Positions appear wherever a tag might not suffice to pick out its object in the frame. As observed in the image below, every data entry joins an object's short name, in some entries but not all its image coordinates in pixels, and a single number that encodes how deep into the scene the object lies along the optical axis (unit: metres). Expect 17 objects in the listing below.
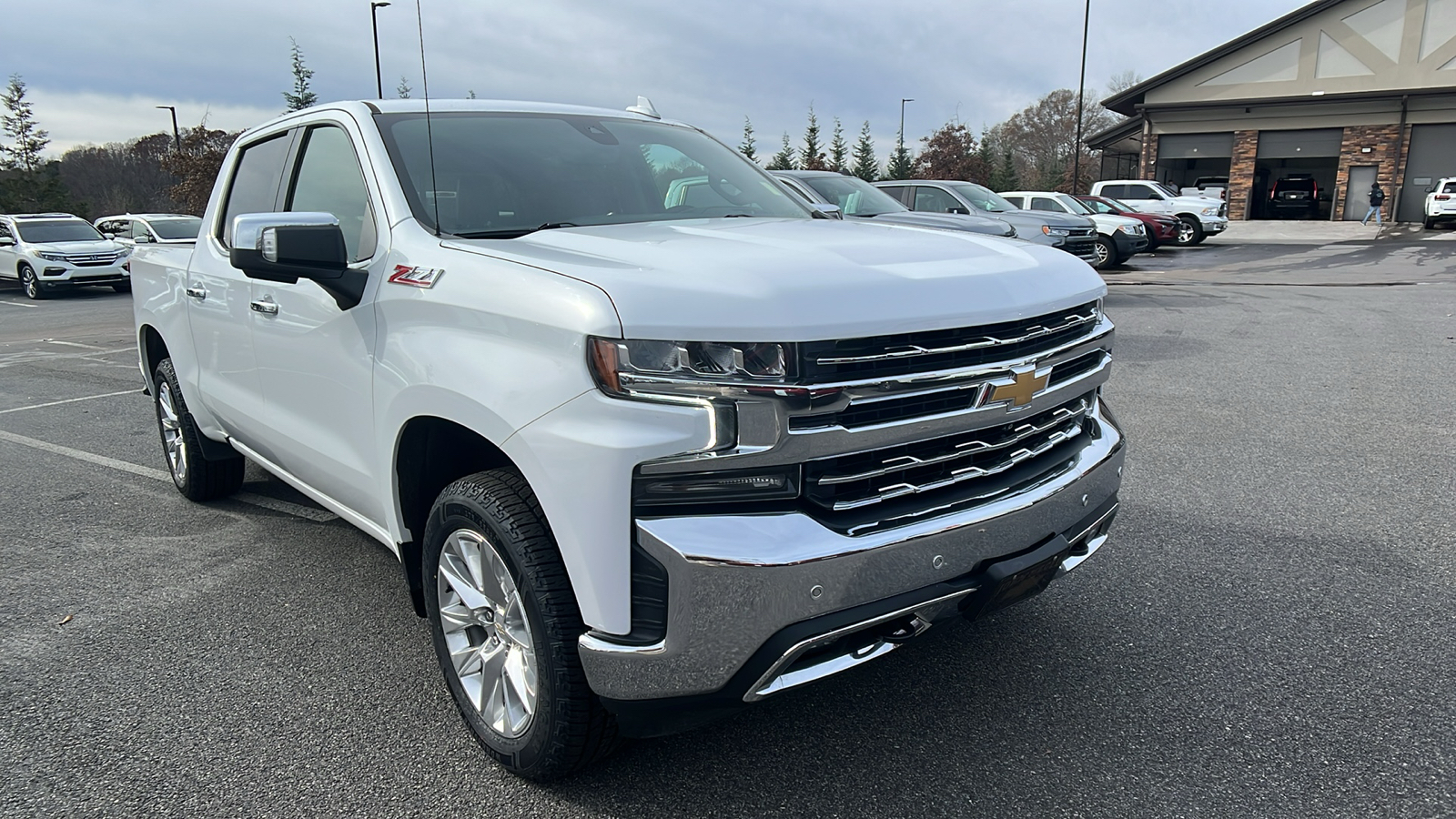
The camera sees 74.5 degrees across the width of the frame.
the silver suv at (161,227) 18.81
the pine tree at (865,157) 53.66
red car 22.89
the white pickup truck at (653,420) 2.04
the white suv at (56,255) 20.02
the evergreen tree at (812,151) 51.39
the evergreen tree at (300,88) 34.09
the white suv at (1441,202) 30.12
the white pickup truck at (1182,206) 26.50
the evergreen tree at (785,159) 49.92
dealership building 33.00
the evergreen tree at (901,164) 50.53
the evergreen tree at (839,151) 53.22
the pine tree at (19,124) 51.12
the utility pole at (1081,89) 34.89
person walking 32.50
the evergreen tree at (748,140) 49.71
